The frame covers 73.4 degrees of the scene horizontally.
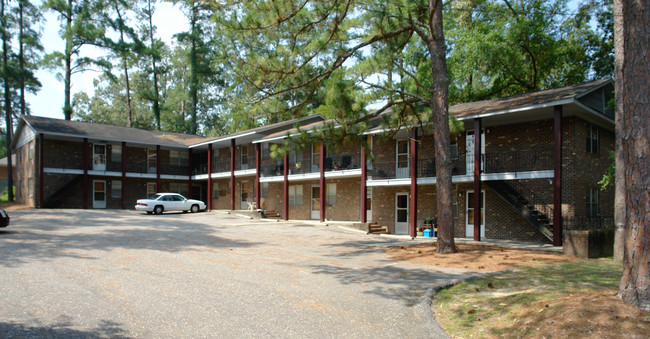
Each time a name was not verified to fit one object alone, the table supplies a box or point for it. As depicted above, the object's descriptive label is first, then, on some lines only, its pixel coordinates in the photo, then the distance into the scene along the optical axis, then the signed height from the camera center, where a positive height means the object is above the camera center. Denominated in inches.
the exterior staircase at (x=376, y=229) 846.5 -93.4
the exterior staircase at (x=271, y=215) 1125.1 -88.1
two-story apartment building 695.7 +27.2
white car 1109.1 -62.6
